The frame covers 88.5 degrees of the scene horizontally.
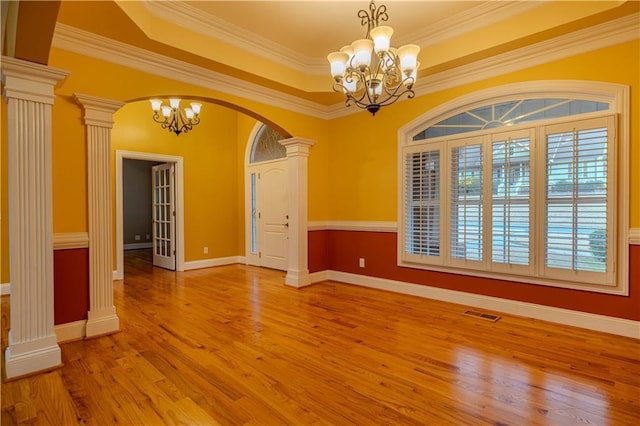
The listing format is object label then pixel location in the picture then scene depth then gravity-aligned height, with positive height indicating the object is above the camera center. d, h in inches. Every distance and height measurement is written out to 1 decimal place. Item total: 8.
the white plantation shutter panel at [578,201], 115.9 +2.4
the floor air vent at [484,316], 132.7 -44.9
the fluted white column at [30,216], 90.0 -1.7
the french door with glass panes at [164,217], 240.5 -5.8
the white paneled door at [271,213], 234.2 -3.1
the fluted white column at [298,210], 189.0 -0.8
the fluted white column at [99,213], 115.0 -1.3
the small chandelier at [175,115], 189.6 +60.0
